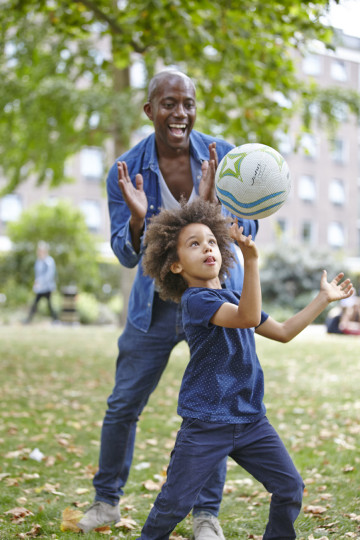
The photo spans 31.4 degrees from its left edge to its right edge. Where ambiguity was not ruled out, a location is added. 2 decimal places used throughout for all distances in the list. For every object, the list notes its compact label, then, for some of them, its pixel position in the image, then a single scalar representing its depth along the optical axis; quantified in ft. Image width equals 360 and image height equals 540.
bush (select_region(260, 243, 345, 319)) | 75.46
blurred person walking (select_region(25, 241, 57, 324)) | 54.24
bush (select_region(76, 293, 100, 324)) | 63.10
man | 11.22
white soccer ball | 9.35
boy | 8.94
